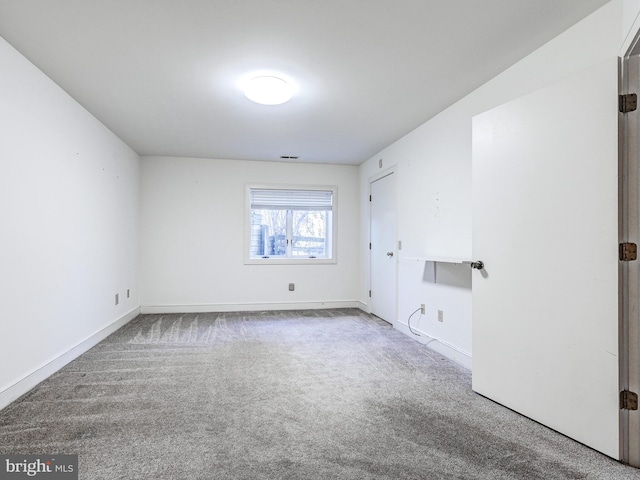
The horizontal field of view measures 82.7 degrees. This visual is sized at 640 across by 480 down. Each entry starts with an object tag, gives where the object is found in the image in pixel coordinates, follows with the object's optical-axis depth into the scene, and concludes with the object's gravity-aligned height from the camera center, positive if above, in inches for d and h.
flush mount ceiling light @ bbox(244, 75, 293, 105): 113.5 +49.0
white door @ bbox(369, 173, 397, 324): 186.7 -3.8
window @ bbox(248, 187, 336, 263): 231.3 +10.7
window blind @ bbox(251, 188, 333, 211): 231.1 +27.2
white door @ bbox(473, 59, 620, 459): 71.5 -3.5
